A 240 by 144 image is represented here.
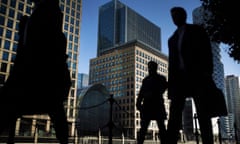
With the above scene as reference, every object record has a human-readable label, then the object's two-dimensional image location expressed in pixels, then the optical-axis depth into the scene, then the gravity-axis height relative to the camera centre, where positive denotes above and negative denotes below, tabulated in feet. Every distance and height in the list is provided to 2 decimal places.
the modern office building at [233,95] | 566.77 +53.70
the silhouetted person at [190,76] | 9.92 +1.90
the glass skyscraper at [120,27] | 413.18 +175.53
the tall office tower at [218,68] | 375.51 +87.26
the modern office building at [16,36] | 148.15 +59.78
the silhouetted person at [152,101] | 15.62 +1.04
